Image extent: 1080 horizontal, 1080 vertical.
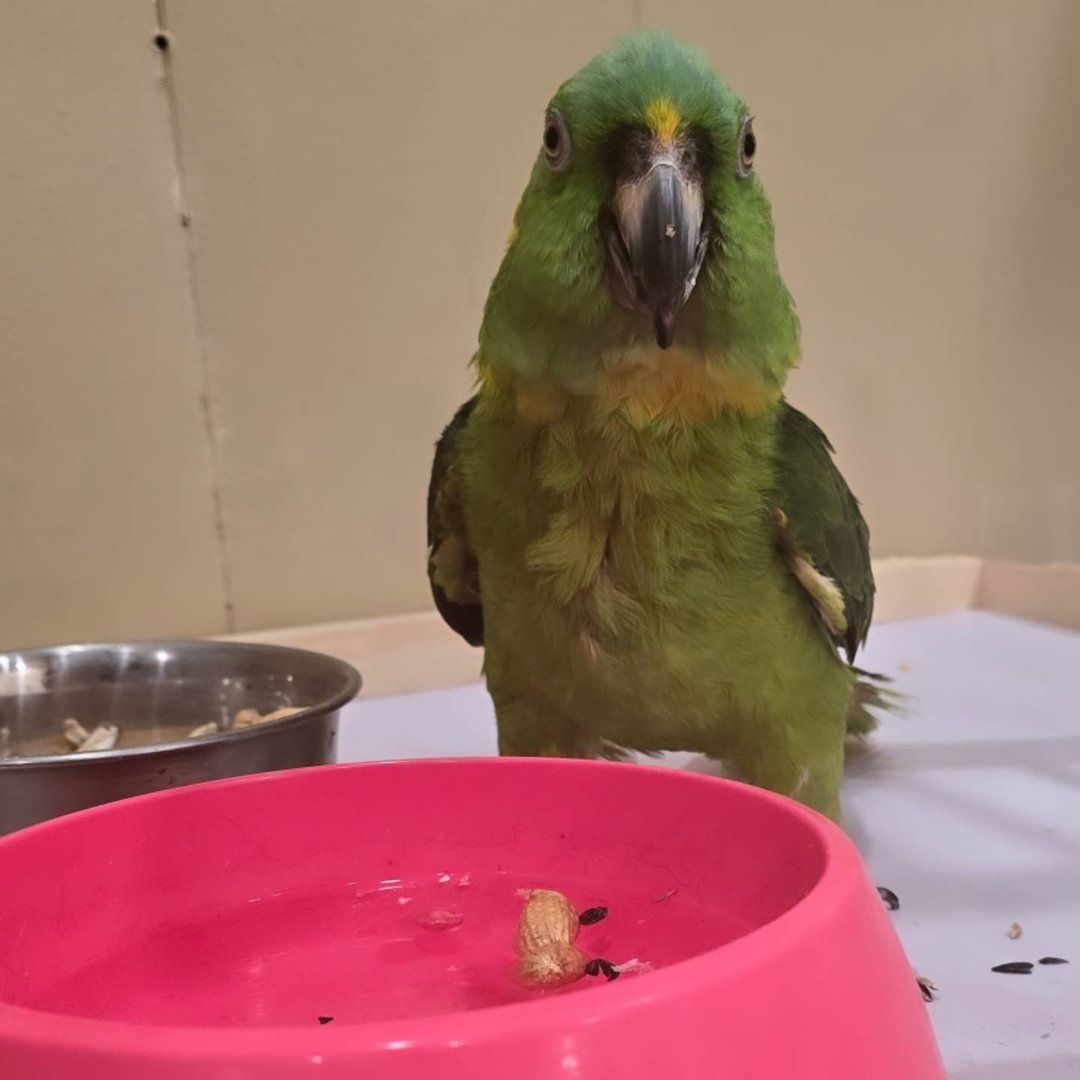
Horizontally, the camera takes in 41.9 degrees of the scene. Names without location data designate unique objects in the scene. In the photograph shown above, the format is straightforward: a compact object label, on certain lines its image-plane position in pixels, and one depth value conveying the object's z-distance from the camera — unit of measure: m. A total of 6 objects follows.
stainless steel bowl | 0.42
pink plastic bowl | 0.17
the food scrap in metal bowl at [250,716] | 0.41
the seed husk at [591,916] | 0.27
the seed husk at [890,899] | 0.35
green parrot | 0.31
